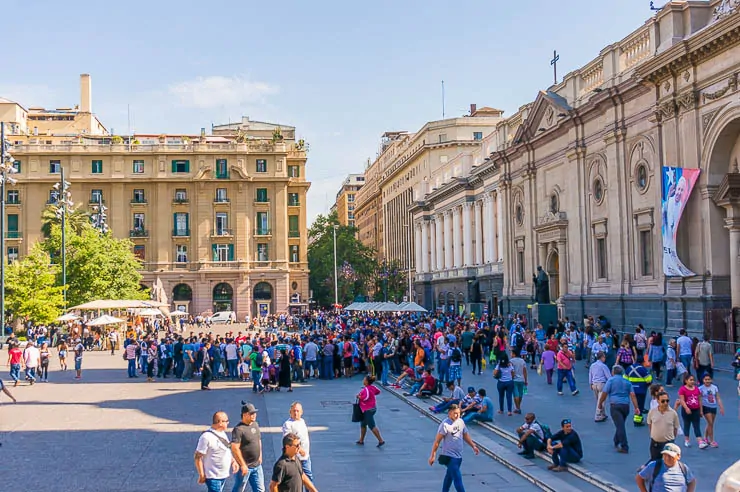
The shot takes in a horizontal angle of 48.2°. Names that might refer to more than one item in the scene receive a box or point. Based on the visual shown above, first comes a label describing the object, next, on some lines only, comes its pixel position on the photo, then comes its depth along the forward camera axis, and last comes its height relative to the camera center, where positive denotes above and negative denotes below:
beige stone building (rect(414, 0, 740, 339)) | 27.81 +4.47
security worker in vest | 16.11 -1.97
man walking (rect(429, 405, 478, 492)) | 10.86 -2.15
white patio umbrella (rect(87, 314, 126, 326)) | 39.69 -1.39
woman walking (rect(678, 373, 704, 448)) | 13.89 -2.10
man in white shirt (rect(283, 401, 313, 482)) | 10.62 -1.86
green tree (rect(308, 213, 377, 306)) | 91.25 +2.61
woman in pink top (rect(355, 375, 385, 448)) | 14.97 -2.26
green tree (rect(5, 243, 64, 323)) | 45.16 +0.08
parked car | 70.06 -2.37
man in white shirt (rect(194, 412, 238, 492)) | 9.38 -1.94
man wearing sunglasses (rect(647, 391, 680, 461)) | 11.46 -2.04
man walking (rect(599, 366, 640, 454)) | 13.74 -2.04
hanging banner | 28.78 +2.59
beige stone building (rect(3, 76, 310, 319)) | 76.06 +7.60
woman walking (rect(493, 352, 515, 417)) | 18.08 -2.07
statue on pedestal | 42.34 -0.27
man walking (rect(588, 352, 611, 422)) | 16.22 -1.86
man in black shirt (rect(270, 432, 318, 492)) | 8.41 -1.88
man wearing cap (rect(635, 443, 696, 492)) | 8.31 -2.00
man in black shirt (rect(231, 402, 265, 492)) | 10.06 -1.95
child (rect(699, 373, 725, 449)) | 13.82 -2.14
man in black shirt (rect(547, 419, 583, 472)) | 12.86 -2.63
